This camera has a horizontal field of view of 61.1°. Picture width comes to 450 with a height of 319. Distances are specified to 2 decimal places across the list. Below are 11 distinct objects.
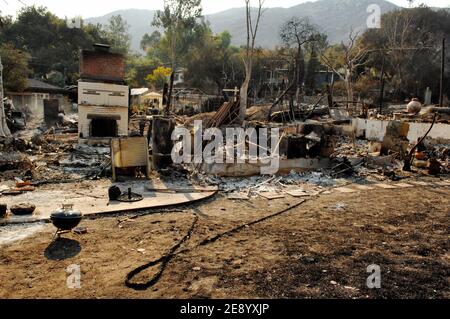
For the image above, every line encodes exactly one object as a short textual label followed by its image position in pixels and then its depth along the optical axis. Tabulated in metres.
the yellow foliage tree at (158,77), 51.84
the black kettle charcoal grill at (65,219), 5.69
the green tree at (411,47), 36.78
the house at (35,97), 30.11
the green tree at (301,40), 39.68
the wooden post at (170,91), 12.48
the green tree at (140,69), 58.63
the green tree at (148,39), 106.44
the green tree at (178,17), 53.26
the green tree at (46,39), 48.75
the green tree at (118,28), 94.28
